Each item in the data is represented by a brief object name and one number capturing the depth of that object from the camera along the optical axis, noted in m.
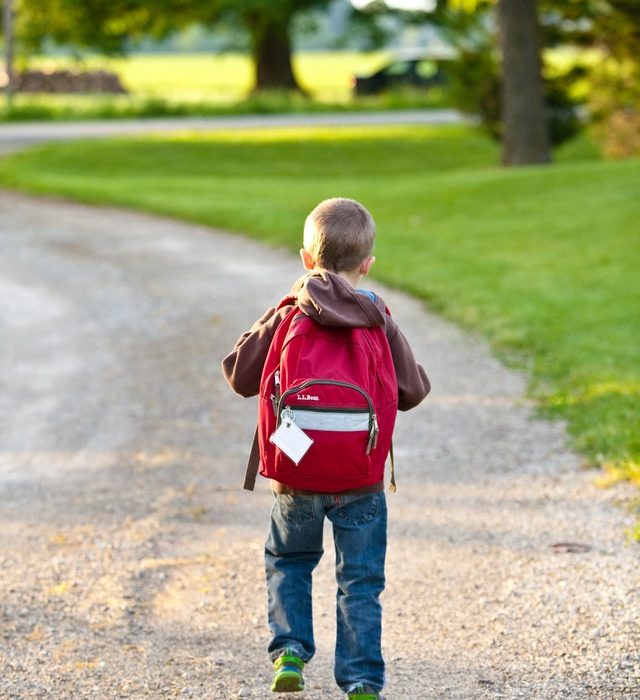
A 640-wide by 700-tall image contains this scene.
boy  6.78
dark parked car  80.31
